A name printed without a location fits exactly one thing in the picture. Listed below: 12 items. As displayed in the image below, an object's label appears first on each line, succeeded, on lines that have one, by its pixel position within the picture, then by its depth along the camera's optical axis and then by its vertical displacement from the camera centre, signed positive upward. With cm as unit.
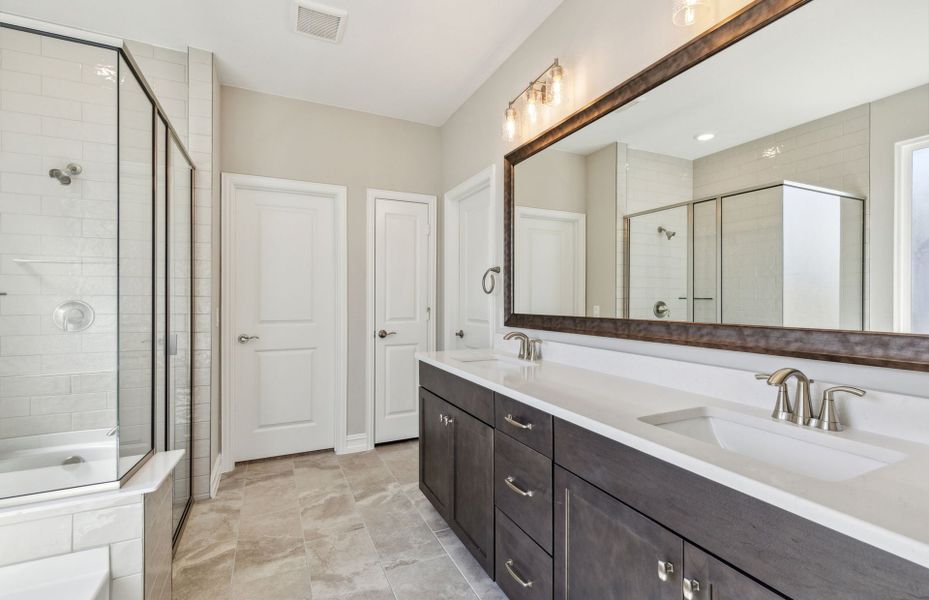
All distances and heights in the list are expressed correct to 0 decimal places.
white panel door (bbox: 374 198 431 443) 335 -8
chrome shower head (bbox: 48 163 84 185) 152 +46
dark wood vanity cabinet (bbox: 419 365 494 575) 168 -76
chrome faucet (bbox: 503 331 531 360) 221 -21
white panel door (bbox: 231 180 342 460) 298 -15
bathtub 123 -54
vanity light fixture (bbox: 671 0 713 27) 138 +97
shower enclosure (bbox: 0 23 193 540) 134 +13
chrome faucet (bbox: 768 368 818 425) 104 -23
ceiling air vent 214 +149
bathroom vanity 64 -41
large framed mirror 98 +34
